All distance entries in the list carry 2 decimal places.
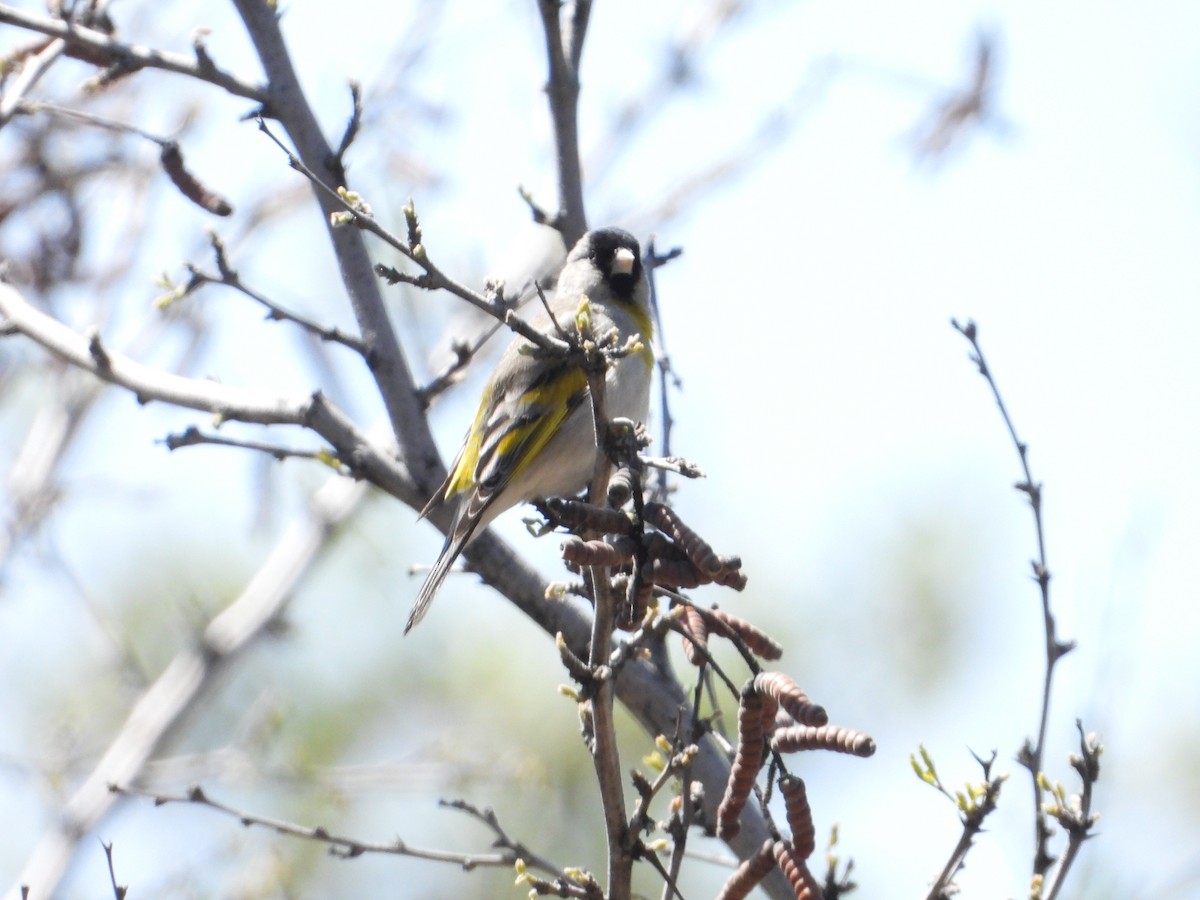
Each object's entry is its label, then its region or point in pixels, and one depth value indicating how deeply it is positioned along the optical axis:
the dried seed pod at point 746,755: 4.80
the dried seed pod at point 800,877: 5.03
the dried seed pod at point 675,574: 4.83
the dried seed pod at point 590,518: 4.77
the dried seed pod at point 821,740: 4.53
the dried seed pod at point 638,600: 5.04
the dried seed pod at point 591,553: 4.60
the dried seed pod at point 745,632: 5.24
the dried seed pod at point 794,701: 4.65
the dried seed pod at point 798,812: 4.96
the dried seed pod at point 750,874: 5.20
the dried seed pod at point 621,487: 5.06
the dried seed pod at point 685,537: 4.75
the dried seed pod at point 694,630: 5.53
